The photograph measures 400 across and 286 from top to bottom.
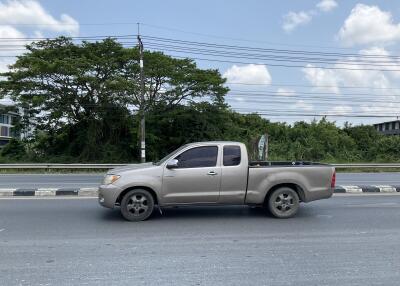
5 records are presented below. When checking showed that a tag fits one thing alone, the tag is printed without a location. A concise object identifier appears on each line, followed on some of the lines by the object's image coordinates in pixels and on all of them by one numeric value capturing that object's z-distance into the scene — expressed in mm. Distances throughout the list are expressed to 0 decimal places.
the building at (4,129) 58925
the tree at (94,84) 27297
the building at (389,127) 86312
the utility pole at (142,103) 25142
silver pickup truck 7719
